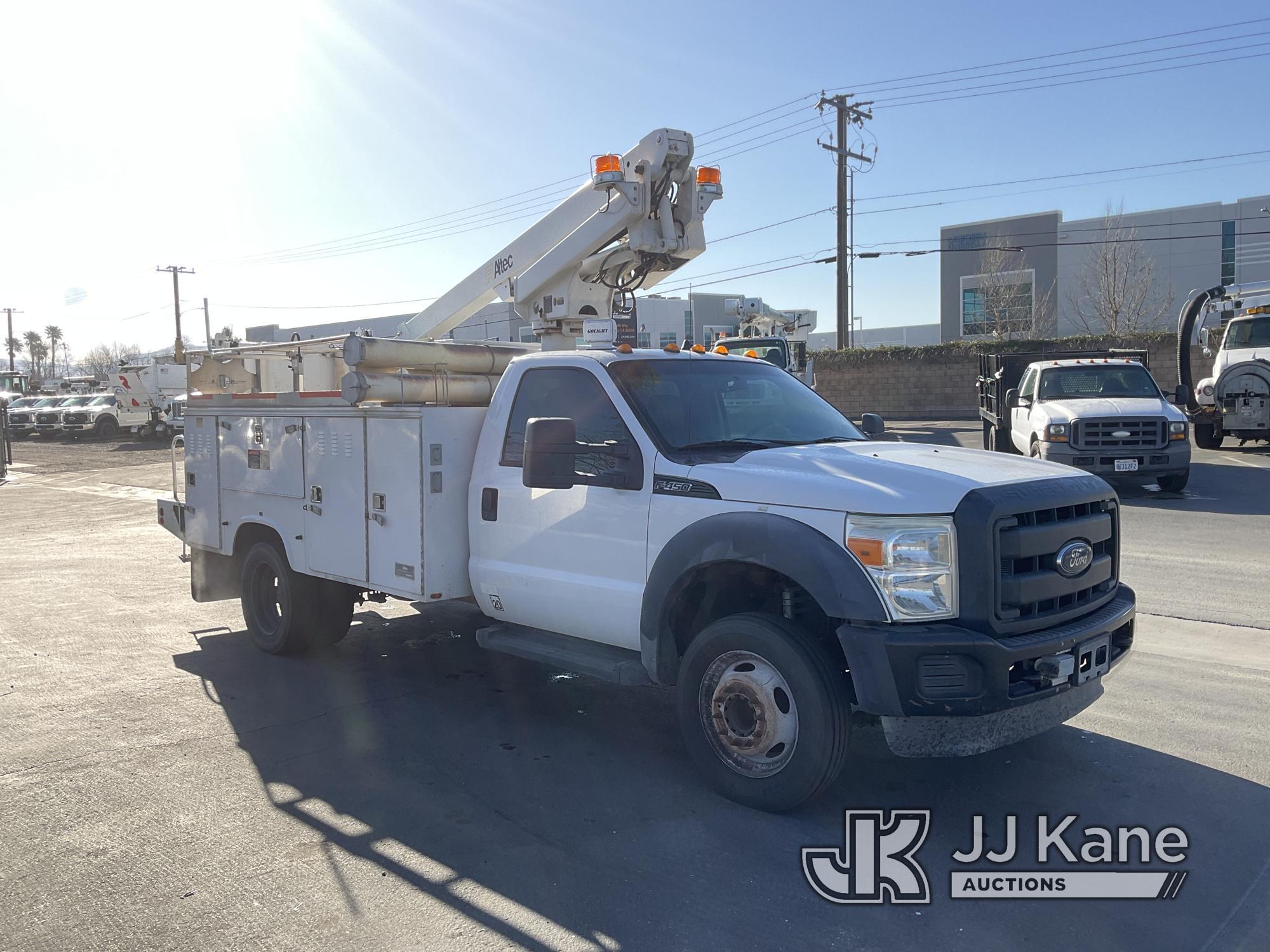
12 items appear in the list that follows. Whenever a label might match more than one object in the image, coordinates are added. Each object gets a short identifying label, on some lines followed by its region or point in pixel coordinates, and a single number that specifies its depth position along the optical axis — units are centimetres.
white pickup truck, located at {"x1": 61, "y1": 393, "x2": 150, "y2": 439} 3684
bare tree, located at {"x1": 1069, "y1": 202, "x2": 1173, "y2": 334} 4553
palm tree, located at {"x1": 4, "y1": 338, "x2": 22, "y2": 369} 10522
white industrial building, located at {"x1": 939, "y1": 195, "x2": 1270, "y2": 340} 4984
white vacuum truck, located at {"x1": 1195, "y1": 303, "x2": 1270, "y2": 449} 1811
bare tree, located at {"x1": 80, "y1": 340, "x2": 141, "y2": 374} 13025
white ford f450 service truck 402
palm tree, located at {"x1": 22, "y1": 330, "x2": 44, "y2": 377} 12838
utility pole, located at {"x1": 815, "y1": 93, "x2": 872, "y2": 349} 3334
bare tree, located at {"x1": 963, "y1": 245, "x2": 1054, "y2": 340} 4888
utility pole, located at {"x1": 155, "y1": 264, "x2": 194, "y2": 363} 6775
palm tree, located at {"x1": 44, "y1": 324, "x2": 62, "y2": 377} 12752
